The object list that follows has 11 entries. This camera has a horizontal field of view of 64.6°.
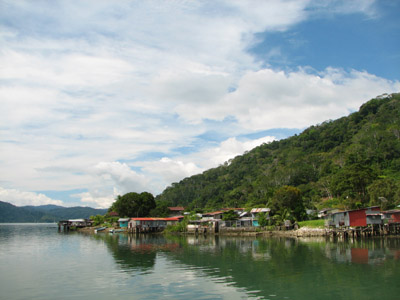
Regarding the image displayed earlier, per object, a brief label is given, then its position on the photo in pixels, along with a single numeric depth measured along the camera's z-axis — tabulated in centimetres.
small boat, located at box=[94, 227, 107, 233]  9004
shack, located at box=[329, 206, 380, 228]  5016
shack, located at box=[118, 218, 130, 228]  8775
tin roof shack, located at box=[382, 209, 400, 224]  5228
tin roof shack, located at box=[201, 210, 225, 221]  7878
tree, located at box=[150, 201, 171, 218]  9406
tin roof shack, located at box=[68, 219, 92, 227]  10664
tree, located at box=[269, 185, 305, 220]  6406
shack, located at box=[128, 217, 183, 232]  8108
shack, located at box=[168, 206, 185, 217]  10181
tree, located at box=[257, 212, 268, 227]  6556
